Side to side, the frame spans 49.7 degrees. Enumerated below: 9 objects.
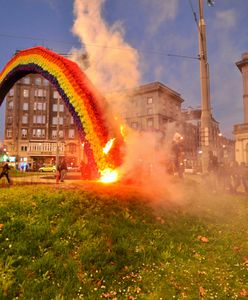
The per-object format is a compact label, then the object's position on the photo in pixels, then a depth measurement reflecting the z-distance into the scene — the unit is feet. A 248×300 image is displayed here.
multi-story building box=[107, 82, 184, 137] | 221.25
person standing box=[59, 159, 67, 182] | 59.72
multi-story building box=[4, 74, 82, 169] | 219.61
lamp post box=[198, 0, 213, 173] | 46.24
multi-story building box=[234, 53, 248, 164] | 155.94
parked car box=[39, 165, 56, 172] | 130.55
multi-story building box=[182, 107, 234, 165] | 245.24
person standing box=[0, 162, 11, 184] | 47.70
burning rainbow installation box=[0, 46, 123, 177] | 41.39
